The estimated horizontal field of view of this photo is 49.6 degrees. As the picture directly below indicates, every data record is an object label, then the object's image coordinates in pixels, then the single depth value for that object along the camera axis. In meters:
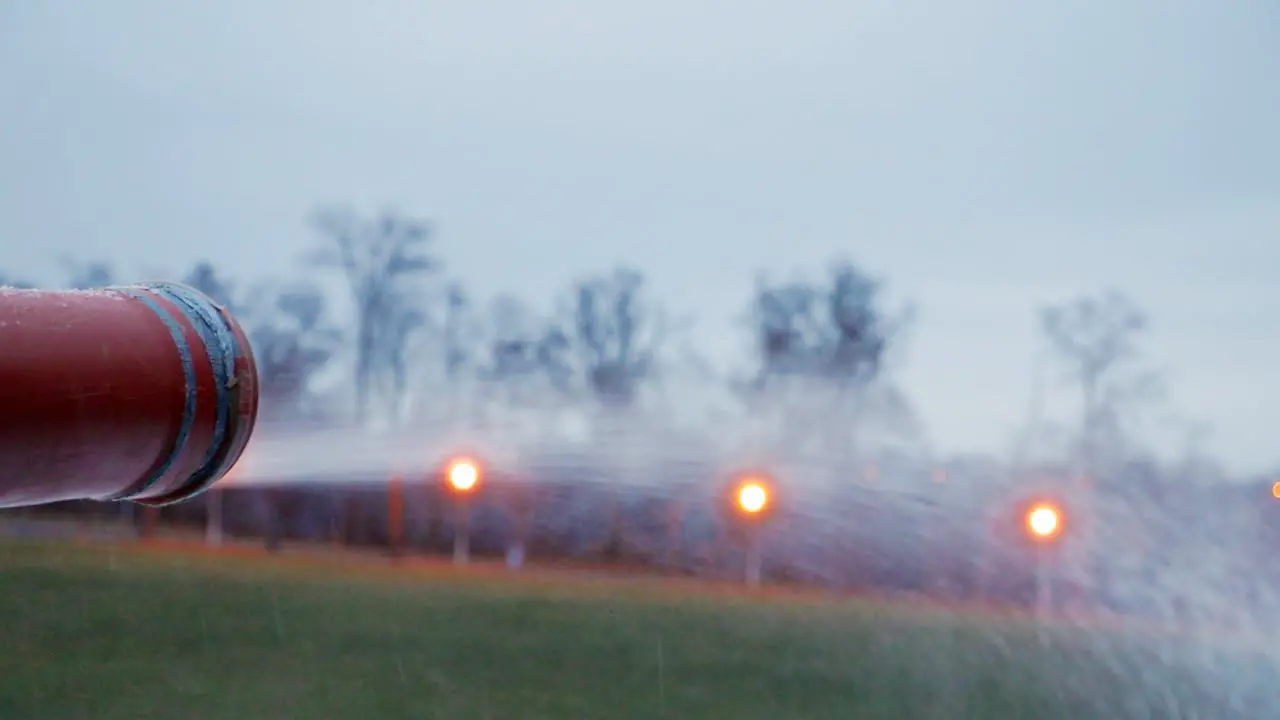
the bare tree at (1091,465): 18.19
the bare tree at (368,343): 18.59
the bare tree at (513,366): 20.41
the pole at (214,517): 19.48
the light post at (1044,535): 15.41
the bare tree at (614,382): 20.52
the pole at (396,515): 19.03
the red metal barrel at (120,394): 1.11
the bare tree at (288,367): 15.86
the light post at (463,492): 17.67
